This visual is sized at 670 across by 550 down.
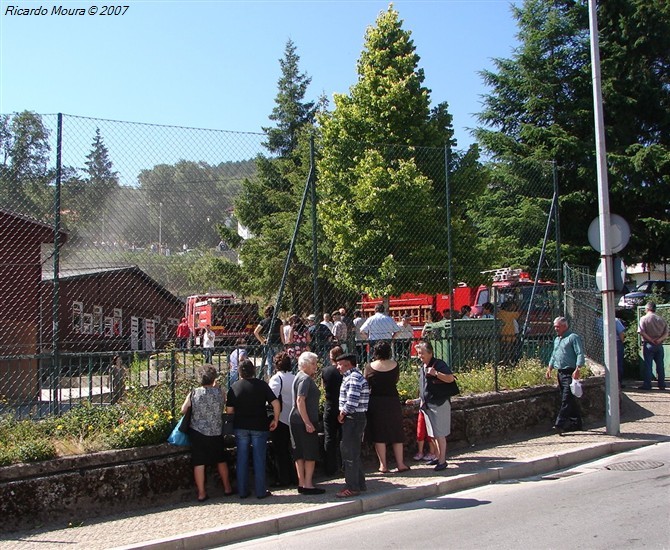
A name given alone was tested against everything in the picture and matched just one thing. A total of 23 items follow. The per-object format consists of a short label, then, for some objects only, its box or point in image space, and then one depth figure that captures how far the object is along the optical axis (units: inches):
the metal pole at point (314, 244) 402.6
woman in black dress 367.6
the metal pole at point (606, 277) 446.3
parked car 1035.8
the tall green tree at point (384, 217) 507.2
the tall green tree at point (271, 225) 423.5
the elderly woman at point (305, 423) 332.8
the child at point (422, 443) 393.1
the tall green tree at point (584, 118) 1040.2
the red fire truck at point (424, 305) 841.5
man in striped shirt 329.7
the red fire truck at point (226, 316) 513.3
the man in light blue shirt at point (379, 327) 520.1
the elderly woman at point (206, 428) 328.8
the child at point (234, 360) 366.0
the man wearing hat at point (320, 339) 396.0
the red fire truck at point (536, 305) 531.2
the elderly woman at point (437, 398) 372.8
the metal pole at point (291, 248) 382.0
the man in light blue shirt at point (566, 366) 447.8
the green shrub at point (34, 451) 301.6
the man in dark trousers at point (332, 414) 355.3
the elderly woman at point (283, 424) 351.3
